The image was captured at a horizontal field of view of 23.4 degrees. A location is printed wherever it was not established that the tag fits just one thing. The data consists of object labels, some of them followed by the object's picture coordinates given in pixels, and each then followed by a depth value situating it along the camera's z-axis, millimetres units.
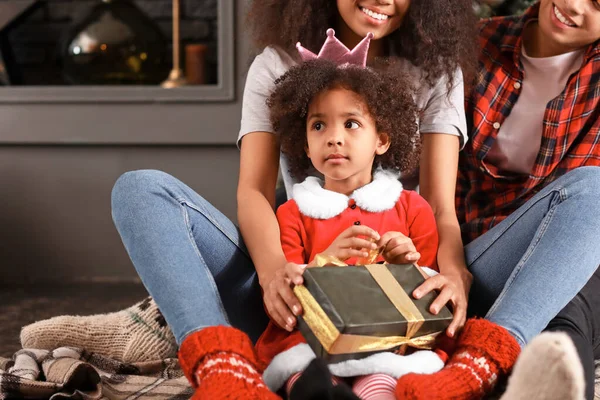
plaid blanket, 2252
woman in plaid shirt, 2109
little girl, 2283
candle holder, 3810
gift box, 2045
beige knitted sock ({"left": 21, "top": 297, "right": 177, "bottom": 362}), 2573
